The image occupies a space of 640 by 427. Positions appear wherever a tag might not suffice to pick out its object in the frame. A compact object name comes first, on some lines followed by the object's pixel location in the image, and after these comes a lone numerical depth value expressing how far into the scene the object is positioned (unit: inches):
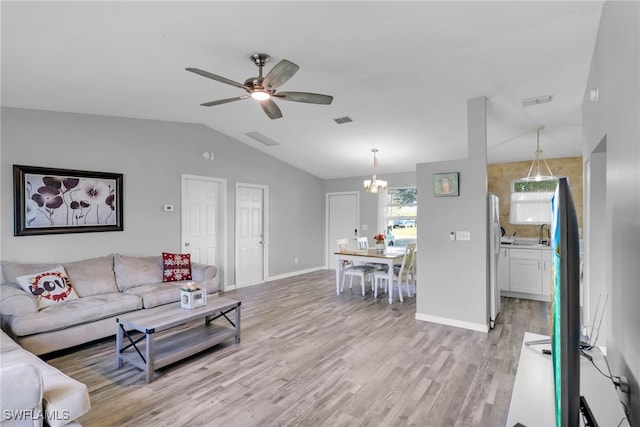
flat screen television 28.9
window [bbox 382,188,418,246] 287.1
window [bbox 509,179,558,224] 225.0
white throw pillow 131.0
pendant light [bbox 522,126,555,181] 218.8
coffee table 106.3
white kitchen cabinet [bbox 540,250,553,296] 194.4
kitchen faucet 214.1
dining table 195.9
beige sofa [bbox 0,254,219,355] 117.6
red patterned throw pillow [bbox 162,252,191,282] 177.3
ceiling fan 94.3
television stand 46.2
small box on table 125.0
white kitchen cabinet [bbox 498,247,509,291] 207.0
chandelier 232.8
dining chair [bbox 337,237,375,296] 210.8
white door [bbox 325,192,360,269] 308.8
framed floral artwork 145.0
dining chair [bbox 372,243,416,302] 197.5
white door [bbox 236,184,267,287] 242.8
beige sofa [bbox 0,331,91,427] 55.6
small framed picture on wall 154.6
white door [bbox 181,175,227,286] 210.8
